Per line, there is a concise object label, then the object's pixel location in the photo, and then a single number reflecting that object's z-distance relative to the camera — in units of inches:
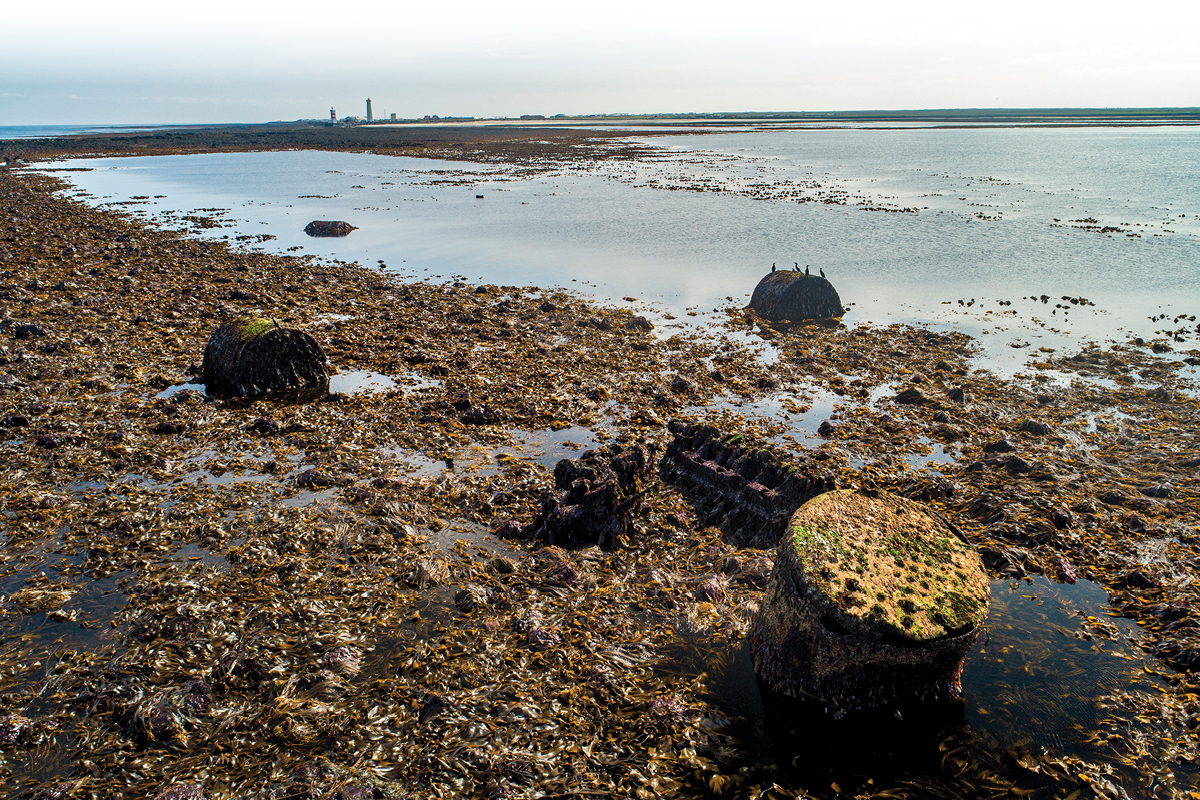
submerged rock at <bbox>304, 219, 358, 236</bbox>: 1370.6
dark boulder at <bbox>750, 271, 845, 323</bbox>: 812.6
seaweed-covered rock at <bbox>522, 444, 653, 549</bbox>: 358.9
